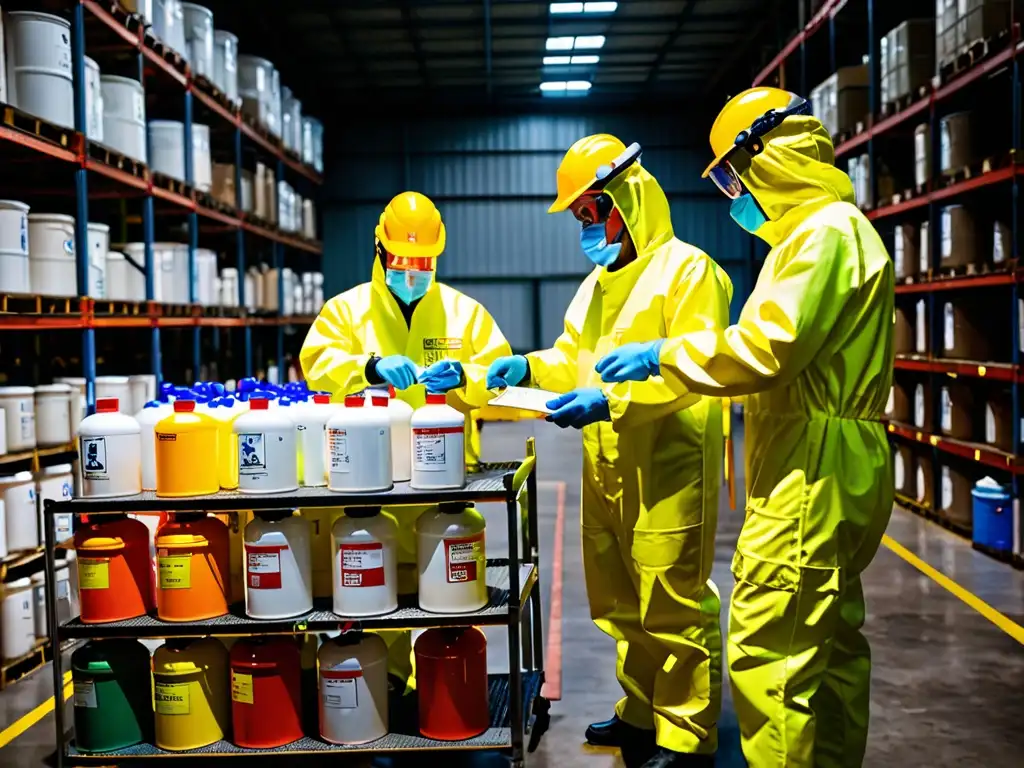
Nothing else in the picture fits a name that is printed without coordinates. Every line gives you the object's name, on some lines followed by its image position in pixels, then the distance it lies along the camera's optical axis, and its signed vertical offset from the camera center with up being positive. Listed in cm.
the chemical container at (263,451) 338 -31
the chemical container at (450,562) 344 -75
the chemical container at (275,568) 342 -75
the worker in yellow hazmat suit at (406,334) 407 +13
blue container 710 -133
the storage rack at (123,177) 561 +144
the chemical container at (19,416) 521 -25
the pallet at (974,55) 687 +224
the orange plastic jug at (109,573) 349 -76
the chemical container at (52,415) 569 -27
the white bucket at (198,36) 887 +316
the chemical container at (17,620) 502 -135
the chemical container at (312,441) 355 -30
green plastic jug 351 -126
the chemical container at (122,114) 685 +189
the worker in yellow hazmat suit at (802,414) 287 -21
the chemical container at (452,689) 353 -125
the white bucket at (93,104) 618 +179
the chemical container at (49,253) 575 +74
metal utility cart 335 -95
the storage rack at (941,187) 688 +135
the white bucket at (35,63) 557 +185
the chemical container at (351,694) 347 -124
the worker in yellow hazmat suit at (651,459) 358 -41
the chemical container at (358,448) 335 -31
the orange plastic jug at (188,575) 345 -77
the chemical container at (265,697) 348 -125
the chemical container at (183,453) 339 -31
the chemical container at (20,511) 517 -78
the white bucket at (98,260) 640 +76
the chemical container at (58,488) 545 -70
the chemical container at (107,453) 342 -31
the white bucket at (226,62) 959 +318
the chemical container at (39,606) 530 -134
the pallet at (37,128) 512 +145
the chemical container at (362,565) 342 -75
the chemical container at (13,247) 525 +71
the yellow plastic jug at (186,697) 349 -124
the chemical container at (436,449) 339 -32
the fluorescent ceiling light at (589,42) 1578 +538
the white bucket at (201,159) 860 +194
